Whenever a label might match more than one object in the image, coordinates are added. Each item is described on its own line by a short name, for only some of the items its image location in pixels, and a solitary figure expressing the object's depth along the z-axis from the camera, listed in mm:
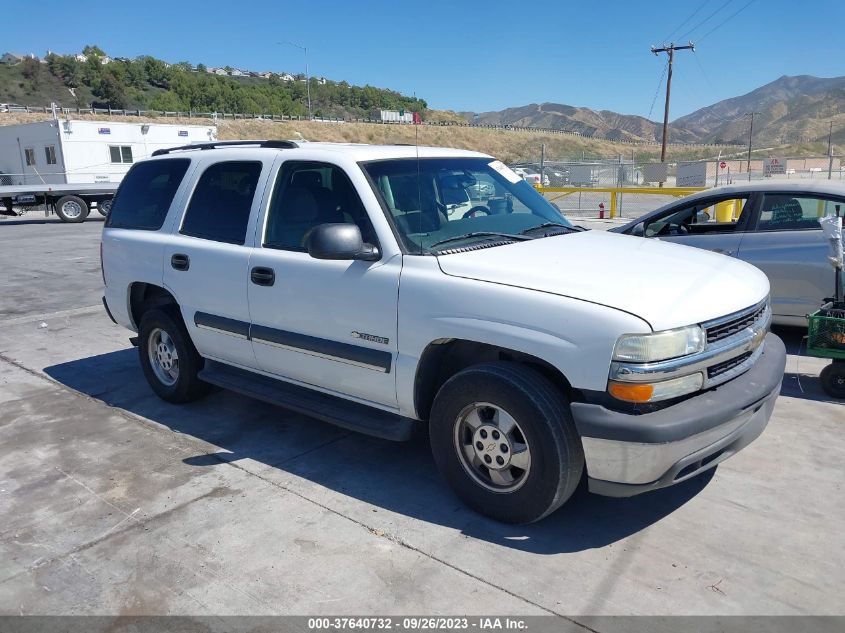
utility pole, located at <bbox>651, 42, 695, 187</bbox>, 40188
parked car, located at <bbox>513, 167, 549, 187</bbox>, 25288
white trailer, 24016
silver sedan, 6137
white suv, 3016
